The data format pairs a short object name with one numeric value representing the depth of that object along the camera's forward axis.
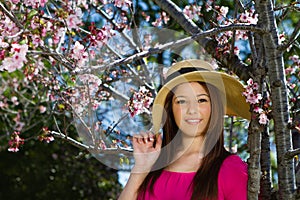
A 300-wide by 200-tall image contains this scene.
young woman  2.30
